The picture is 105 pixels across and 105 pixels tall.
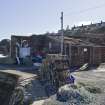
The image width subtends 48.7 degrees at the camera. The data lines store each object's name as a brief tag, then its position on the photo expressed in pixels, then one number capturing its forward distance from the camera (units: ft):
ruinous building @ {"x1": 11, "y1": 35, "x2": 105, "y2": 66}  47.60
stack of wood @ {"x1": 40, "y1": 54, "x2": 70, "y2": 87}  27.85
